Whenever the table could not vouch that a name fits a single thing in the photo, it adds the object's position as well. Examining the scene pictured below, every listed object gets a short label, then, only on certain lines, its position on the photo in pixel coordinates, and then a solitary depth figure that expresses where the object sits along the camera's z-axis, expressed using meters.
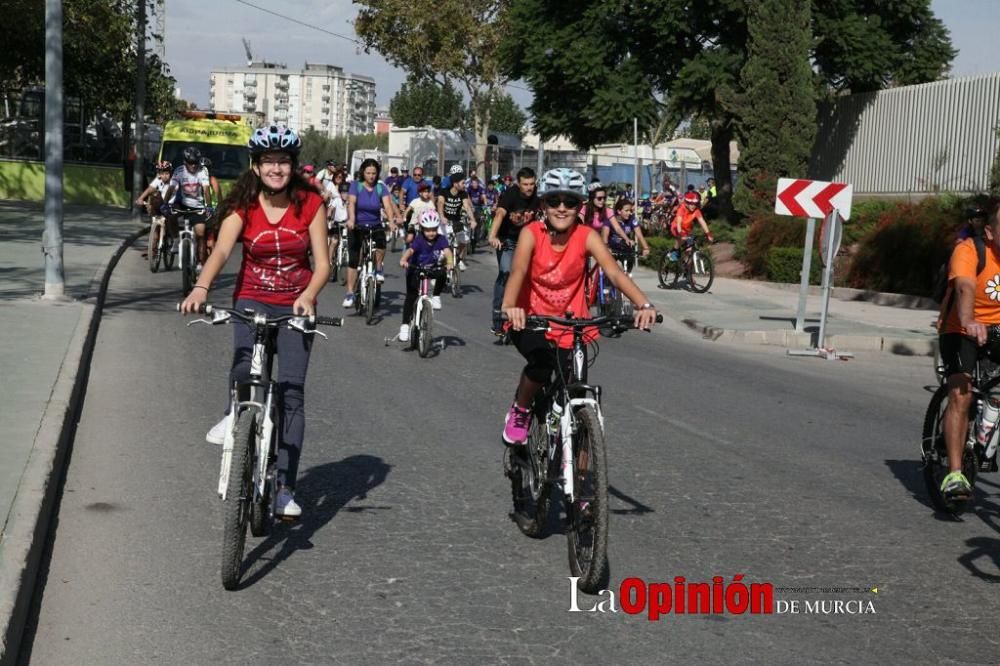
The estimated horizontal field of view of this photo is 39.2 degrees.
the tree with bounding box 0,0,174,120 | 33.53
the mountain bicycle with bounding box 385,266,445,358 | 13.87
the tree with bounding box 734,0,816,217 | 33.09
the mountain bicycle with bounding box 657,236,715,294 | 24.81
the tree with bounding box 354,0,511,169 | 55.47
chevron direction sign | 17.00
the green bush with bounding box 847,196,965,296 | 23.44
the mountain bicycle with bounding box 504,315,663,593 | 5.63
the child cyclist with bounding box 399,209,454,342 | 14.41
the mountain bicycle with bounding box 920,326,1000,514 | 7.49
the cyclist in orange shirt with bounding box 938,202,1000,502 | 7.33
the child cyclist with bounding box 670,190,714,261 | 25.00
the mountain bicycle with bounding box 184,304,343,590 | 5.61
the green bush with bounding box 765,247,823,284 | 26.19
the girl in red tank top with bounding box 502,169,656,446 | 6.37
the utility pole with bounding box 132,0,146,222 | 35.25
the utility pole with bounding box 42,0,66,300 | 15.86
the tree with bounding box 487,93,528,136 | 122.50
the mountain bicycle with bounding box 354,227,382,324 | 16.80
